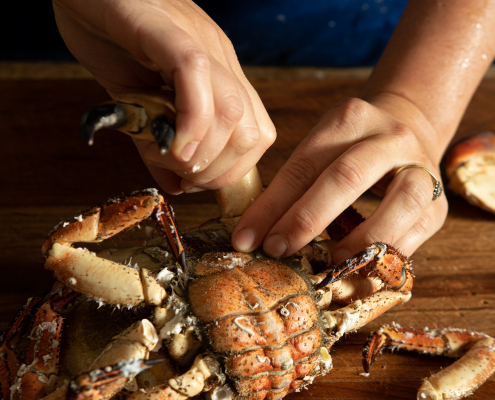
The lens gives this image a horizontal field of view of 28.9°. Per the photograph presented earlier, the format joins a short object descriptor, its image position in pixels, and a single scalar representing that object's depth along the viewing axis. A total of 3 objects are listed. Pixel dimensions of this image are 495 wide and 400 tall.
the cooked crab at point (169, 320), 0.44
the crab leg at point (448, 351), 0.48
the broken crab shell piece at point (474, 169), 0.61
